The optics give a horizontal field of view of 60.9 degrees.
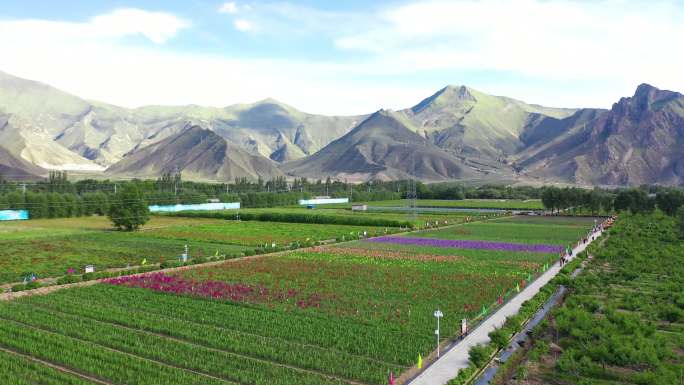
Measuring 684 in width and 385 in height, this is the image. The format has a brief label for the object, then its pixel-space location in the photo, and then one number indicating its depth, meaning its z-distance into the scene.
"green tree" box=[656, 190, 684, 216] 112.00
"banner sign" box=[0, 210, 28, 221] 90.80
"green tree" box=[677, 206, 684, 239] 73.71
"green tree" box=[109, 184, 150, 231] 76.50
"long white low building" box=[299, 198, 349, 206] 150.51
